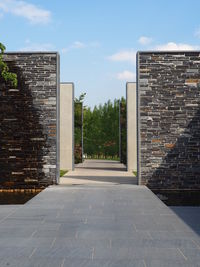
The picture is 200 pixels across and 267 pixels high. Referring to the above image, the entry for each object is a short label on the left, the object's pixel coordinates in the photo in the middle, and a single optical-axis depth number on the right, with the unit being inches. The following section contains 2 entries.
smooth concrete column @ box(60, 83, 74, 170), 725.3
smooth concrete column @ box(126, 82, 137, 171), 678.5
